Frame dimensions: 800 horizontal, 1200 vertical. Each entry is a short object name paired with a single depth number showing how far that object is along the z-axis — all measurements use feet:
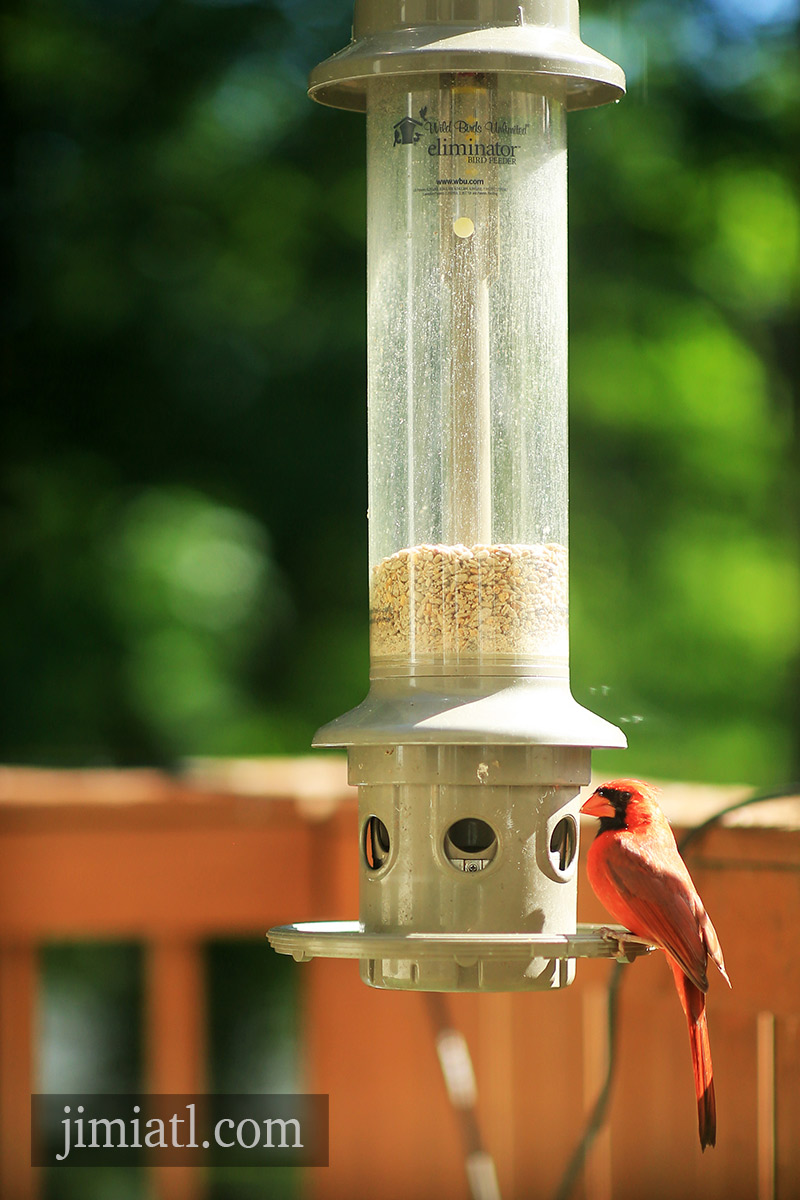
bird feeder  13.80
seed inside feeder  14.30
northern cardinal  13.83
